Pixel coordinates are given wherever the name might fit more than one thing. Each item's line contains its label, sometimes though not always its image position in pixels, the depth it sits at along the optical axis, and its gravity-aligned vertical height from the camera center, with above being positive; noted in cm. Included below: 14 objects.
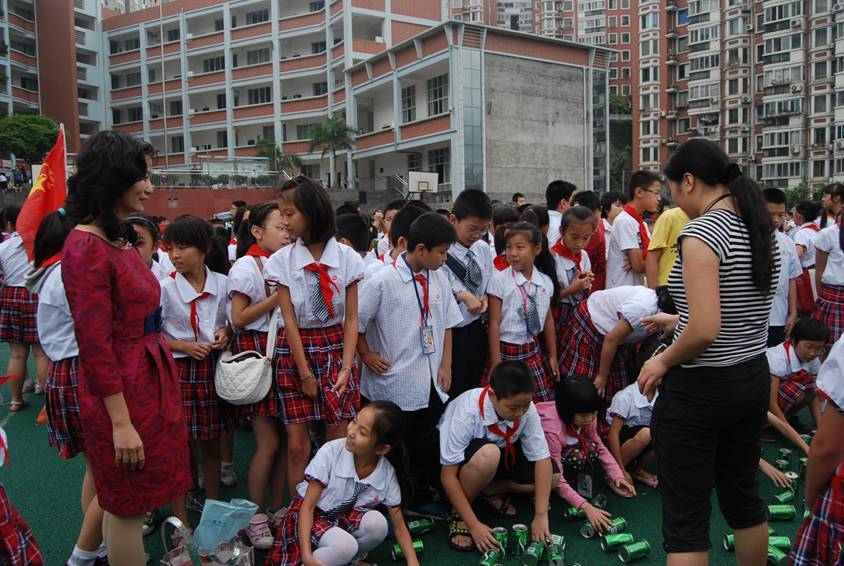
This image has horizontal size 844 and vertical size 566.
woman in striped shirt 218 -44
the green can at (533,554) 302 -153
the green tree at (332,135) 3516 +573
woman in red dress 216 -38
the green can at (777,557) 292 -152
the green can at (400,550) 319 -157
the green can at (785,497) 369 -157
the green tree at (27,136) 3256 +574
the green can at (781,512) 349 -156
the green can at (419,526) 344 -157
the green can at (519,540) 322 -155
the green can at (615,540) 322 -156
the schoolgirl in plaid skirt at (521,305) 405 -46
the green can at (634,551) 313 -158
